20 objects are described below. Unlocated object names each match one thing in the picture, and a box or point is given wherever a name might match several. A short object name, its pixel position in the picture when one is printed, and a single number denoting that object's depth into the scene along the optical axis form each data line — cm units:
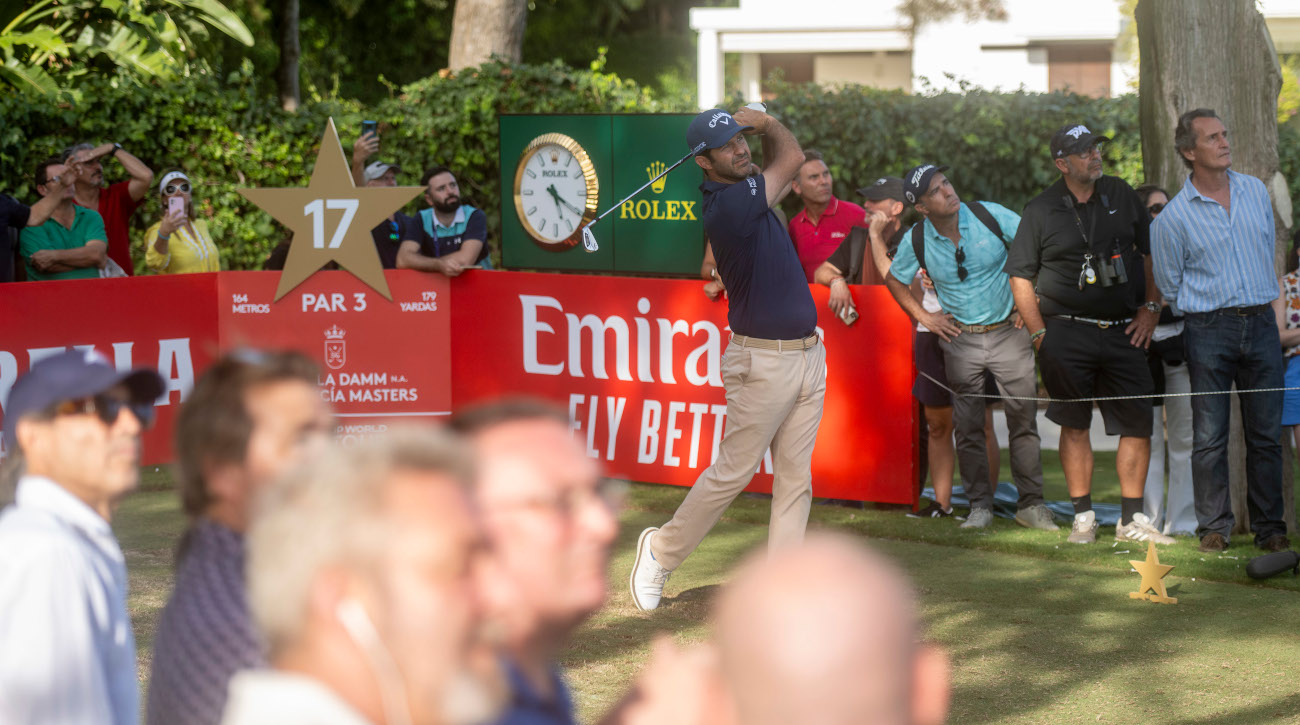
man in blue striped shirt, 1394
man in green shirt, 1884
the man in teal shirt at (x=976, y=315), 1554
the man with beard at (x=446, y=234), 1948
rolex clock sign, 1995
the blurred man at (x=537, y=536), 347
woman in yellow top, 2014
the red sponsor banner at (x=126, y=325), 1800
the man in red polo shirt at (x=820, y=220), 1728
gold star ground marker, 1238
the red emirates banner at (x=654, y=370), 1661
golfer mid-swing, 1229
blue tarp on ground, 1621
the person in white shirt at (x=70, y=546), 454
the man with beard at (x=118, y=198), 1992
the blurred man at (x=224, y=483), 456
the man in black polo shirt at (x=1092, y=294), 1454
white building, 5956
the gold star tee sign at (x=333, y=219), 1950
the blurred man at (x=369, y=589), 305
